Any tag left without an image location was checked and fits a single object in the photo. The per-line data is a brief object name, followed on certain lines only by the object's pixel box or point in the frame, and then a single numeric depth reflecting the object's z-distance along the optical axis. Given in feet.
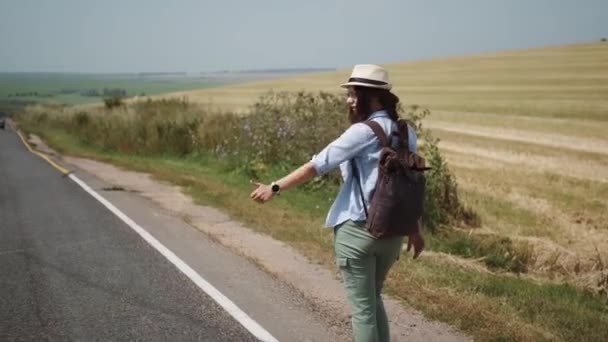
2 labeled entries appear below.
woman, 10.87
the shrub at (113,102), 105.75
